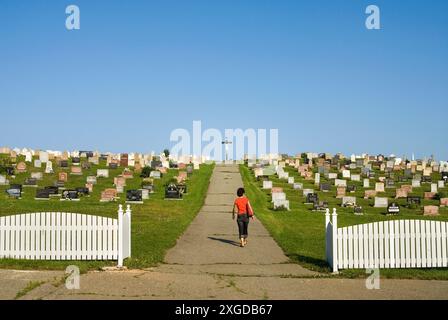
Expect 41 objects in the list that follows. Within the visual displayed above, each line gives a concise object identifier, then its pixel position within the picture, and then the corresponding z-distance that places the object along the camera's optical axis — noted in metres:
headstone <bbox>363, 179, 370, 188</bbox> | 41.38
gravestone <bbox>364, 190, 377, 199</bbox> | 35.84
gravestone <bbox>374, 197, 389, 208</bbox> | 31.80
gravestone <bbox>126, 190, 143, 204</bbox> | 30.75
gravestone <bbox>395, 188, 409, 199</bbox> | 35.91
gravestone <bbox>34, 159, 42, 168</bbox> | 46.49
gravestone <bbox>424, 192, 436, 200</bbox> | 35.91
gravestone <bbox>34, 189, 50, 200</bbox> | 31.33
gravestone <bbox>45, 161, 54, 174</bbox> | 43.07
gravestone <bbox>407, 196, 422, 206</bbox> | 32.66
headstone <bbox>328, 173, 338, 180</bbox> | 45.78
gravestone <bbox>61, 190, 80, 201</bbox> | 31.11
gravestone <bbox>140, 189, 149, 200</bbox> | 32.38
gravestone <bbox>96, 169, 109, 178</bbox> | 42.09
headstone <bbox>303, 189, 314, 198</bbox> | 35.69
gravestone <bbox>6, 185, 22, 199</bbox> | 31.33
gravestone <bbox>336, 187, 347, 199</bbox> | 35.82
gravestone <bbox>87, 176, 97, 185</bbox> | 38.51
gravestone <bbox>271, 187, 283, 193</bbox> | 35.38
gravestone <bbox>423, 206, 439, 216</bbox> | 28.44
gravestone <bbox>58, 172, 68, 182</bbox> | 38.44
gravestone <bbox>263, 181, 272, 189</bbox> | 40.75
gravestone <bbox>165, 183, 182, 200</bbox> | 33.16
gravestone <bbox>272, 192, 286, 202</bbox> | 30.36
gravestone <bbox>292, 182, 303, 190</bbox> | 39.94
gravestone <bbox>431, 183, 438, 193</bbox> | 37.51
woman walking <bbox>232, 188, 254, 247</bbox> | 16.66
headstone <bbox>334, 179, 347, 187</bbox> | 40.68
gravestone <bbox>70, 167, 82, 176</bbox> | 43.88
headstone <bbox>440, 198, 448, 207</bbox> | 32.59
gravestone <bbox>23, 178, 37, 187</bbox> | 36.81
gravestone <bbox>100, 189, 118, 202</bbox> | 30.89
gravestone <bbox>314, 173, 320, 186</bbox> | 43.56
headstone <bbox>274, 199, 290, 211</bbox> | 29.86
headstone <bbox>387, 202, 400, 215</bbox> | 29.02
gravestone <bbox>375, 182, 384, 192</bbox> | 38.50
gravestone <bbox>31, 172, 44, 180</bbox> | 38.94
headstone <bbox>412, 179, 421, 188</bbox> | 42.14
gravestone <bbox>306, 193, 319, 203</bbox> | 32.38
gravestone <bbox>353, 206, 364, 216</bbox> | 28.50
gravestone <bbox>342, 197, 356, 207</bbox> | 31.78
